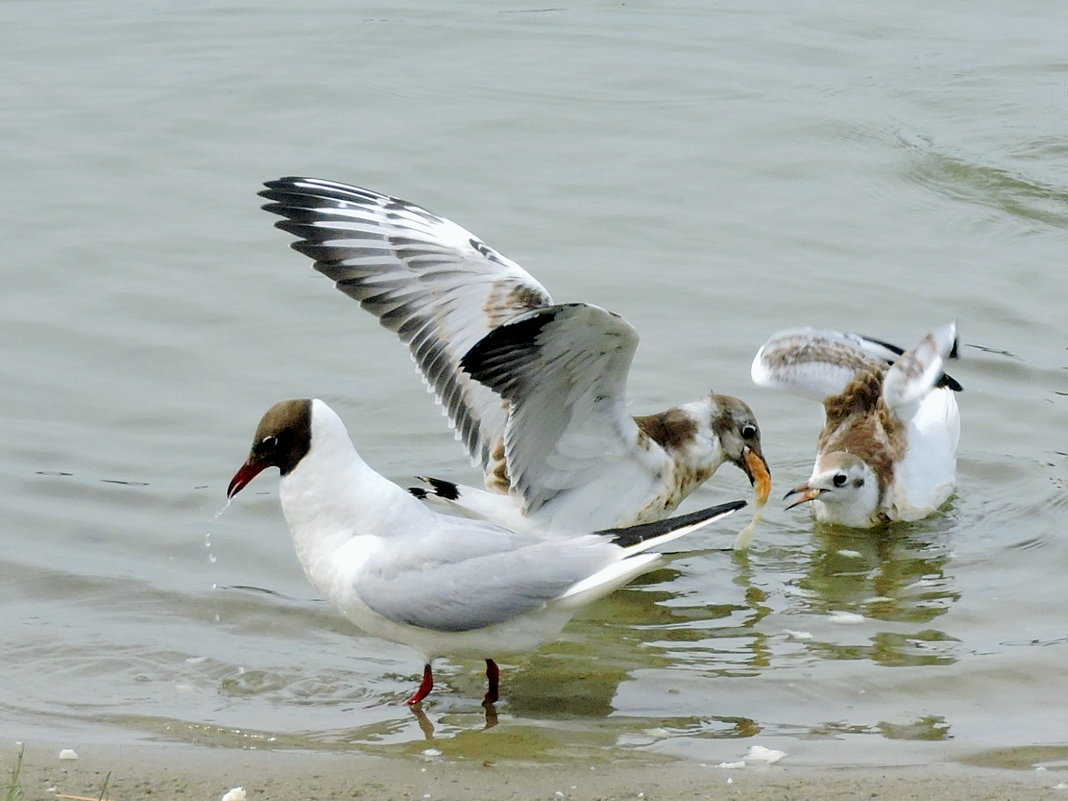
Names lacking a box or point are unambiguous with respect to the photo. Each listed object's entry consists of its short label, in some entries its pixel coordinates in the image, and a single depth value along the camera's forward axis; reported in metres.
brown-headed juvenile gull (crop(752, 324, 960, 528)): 16.27
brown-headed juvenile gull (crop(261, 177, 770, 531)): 13.91
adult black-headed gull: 11.21
